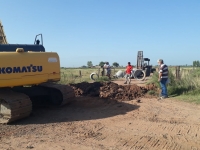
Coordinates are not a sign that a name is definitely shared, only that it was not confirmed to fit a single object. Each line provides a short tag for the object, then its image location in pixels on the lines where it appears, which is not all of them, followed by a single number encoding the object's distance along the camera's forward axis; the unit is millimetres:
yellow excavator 4520
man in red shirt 10783
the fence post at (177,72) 8634
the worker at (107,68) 14741
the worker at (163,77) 7017
